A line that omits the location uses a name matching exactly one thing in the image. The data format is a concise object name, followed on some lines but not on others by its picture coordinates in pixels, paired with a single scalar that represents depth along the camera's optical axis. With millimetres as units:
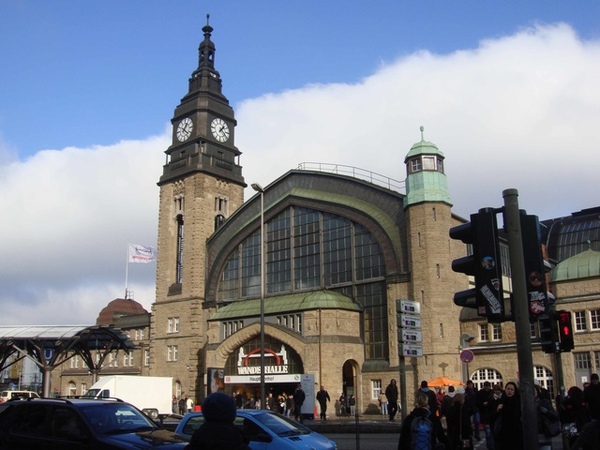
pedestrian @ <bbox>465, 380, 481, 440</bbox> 18988
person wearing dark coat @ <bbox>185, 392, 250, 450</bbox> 5086
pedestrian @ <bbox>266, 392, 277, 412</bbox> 43000
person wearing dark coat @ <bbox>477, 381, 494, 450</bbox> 15281
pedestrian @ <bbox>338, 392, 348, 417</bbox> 44144
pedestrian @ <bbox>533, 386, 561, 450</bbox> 10430
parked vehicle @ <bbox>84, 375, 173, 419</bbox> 35625
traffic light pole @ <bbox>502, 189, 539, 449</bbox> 6559
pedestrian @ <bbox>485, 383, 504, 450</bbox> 11635
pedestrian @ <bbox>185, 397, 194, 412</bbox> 41538
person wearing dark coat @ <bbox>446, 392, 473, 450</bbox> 15109
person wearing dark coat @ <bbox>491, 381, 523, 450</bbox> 10086
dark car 9828
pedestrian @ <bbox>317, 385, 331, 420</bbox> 35656
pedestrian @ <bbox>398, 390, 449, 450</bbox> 8953
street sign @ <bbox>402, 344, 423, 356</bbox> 13430
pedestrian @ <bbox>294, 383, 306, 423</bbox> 32897
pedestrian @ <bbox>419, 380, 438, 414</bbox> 17056
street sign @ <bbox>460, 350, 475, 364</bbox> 25000
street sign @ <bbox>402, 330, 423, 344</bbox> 13514
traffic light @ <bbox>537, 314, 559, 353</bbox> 11258
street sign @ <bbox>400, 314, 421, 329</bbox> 13648
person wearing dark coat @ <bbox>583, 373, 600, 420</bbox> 12377
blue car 12750
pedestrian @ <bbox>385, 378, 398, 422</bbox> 29311
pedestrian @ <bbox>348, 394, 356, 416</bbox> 44781
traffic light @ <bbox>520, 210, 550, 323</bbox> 7316
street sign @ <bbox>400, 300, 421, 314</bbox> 13805
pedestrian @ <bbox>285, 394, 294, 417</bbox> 40875
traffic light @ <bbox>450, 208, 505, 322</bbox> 7441
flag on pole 66500
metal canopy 31125
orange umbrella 38797
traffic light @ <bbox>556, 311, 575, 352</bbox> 12250
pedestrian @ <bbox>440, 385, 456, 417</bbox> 17172
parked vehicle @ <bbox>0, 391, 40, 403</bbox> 41288
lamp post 28267
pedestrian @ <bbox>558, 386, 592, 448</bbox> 14102
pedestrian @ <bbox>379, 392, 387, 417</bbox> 42062
